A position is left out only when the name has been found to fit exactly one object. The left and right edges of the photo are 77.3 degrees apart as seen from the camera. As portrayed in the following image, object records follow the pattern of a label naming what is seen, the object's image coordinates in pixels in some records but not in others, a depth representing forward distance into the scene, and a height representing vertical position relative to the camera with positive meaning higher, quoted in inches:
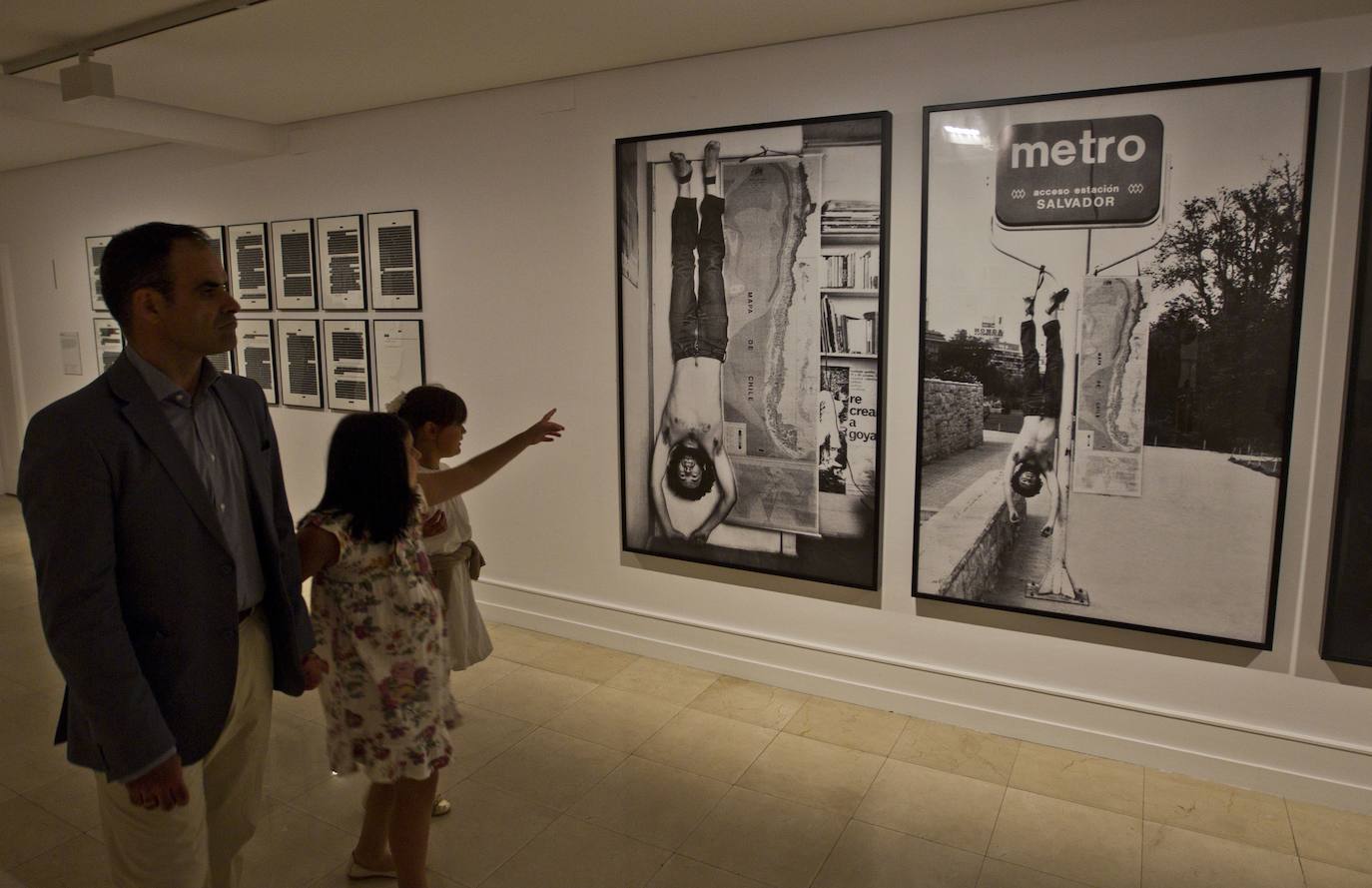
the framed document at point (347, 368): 195.0 -5.9
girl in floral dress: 79.4 -25.1
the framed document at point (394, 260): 182.4 +17.6
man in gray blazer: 59.5 -17.4
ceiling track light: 143.7 +44.0
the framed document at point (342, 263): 190.4 +17.6
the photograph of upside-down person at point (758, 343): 134.2 -0.1
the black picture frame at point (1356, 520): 104.8 -22.1
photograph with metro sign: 109.2 -0.6
